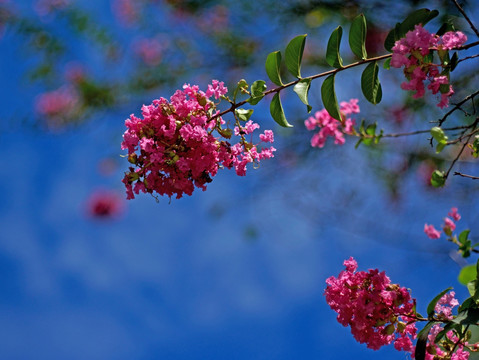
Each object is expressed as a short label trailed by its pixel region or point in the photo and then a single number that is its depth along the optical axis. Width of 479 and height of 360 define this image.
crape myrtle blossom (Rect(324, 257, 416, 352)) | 1.34
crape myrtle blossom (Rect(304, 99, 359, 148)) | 1.63
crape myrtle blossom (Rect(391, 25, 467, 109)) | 1.29
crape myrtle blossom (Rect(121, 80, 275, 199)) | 1.31
